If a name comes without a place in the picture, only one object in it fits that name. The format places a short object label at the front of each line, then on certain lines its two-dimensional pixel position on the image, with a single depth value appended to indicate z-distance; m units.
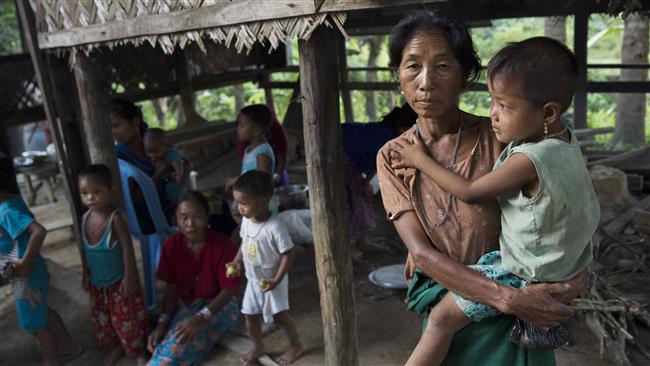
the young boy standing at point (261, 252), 3.54
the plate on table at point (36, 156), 8.68
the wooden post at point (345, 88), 8.22
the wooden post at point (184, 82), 7.45
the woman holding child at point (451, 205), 1.63
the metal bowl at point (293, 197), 5.86
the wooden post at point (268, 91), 9.12
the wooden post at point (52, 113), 4.15
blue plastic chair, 4.34
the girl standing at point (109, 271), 3.78
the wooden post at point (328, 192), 2.78
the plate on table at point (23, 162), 8.17
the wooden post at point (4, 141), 4.82
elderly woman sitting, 3.78
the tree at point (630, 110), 9.66
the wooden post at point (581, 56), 7.16
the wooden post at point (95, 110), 4.15
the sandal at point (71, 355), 4.18
